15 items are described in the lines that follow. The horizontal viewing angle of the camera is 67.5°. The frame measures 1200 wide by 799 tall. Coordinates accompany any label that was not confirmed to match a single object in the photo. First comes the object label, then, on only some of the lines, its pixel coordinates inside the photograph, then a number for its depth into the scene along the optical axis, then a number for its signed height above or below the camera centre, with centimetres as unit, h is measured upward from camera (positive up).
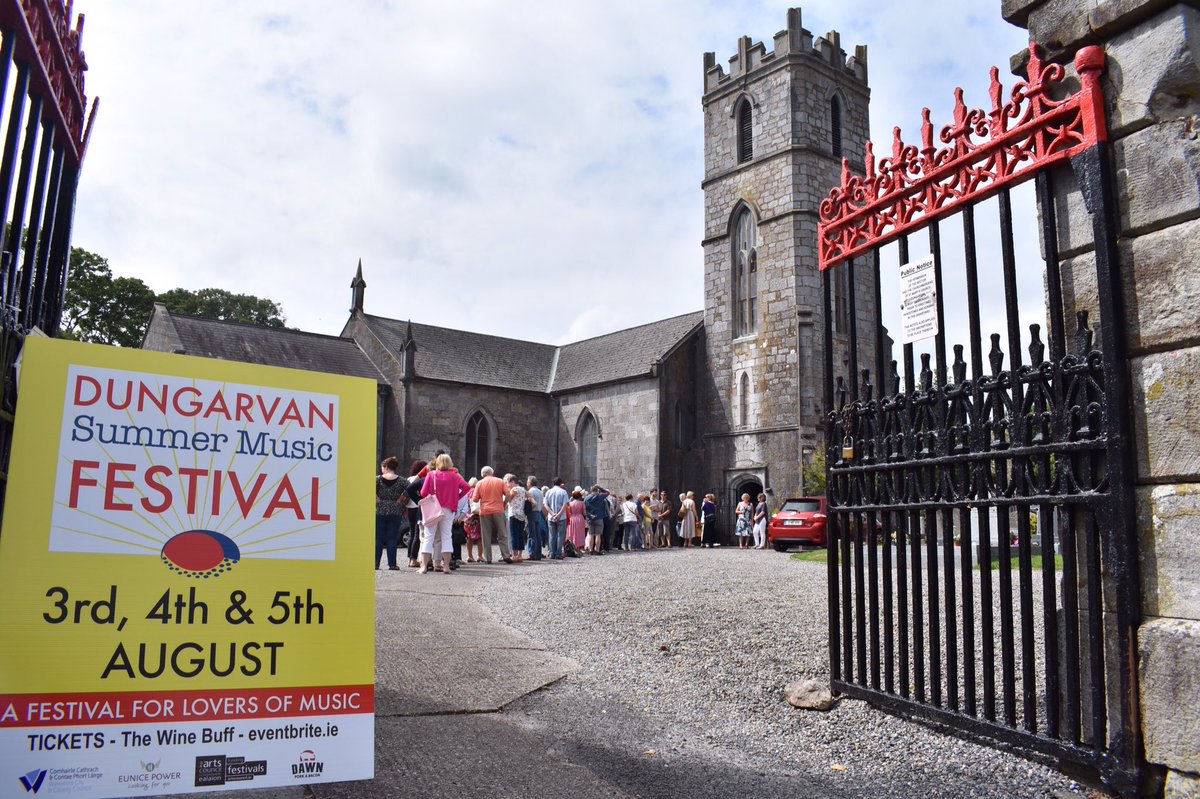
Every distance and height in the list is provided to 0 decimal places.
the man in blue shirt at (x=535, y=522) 1647 -51
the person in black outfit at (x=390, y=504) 1179 -13
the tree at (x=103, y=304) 3809 +820
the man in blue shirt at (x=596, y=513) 1953 -40
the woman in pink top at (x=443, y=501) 1211 -9
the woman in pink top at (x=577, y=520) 1906 -54
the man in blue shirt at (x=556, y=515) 1697 -38
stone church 2872 +491
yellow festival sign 264 -28
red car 2056 -65
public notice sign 470 +104
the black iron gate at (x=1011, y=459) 369 +18
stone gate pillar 342 +69
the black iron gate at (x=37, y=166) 316 +137
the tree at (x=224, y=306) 4497 +969
